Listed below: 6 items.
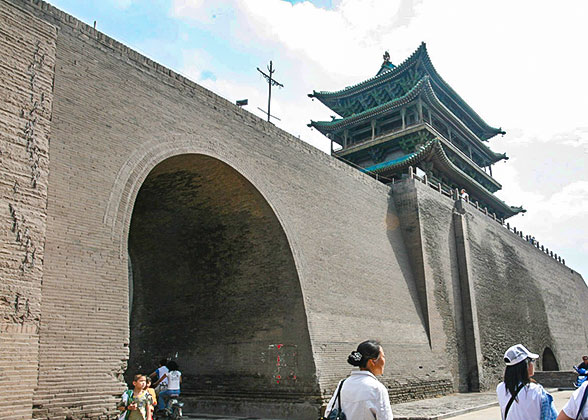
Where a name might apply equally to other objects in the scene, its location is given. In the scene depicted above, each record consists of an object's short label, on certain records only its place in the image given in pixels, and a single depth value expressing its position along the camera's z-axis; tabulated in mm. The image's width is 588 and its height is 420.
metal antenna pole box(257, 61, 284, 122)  18125
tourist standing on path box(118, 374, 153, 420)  4598
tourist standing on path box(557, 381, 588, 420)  2156
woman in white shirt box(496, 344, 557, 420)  2656
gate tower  18578
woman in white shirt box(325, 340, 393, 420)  2488
